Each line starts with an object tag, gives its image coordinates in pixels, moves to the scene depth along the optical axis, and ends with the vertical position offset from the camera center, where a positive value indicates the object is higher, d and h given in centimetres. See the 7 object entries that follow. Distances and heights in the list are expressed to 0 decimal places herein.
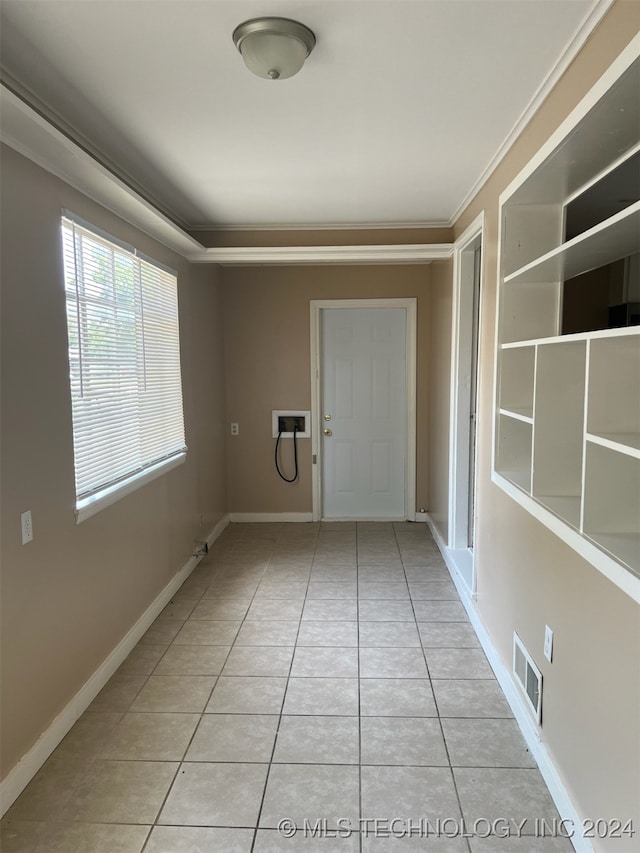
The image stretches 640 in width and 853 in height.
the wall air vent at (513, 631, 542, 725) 200 -117
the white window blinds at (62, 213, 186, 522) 231 +10
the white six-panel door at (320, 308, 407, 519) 482 -27
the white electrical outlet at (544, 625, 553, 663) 190 -94
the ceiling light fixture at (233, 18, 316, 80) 158 +103
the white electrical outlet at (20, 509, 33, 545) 190 -51
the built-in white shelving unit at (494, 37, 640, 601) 151 +20
